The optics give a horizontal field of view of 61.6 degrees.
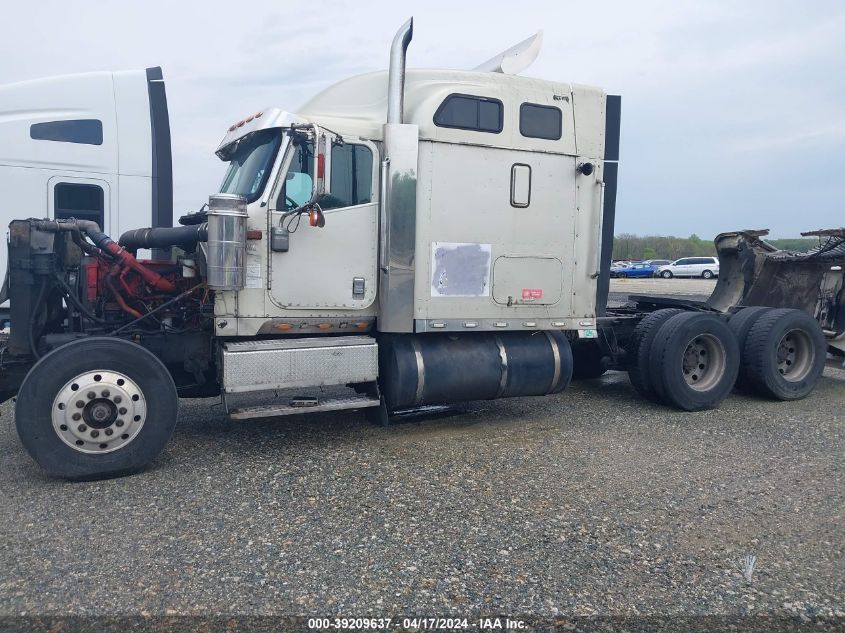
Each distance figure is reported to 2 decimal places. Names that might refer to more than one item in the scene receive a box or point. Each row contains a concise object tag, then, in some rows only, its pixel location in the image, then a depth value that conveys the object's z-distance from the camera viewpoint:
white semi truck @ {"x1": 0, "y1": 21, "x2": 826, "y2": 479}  5.27
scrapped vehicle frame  8.97
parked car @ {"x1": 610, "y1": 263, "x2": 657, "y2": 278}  49.16
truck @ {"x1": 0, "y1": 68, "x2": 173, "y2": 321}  8.82
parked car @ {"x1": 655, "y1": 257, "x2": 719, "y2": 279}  46.31
